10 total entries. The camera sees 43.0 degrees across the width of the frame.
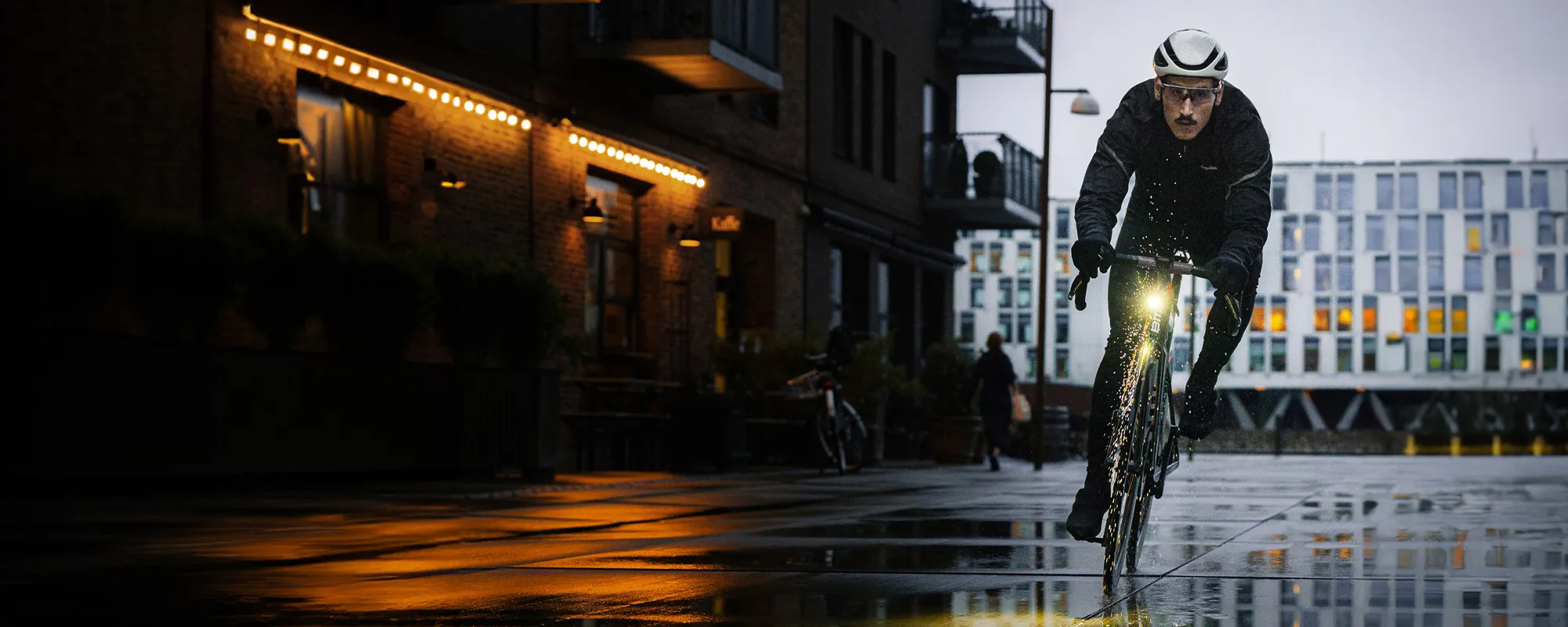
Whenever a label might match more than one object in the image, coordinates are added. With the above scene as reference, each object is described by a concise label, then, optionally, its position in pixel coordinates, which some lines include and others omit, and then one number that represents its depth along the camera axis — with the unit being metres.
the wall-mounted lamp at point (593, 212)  22.61
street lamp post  29.56
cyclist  6.73
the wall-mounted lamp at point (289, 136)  16.91
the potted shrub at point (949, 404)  28.08
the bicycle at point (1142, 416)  6.57
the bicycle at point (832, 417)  21.31
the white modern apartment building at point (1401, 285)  119.56
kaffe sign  25.31
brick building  15.35
